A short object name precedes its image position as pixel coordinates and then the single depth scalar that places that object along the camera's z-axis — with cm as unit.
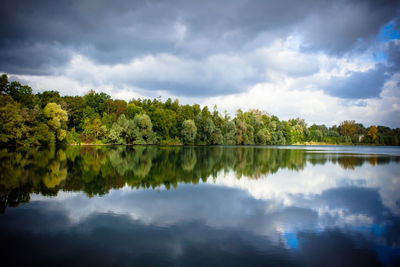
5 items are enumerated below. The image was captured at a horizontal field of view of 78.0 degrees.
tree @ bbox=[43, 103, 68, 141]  5469
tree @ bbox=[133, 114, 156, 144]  7562
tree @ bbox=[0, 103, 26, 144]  4125
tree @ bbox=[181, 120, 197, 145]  7950
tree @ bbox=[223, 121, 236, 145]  8538
